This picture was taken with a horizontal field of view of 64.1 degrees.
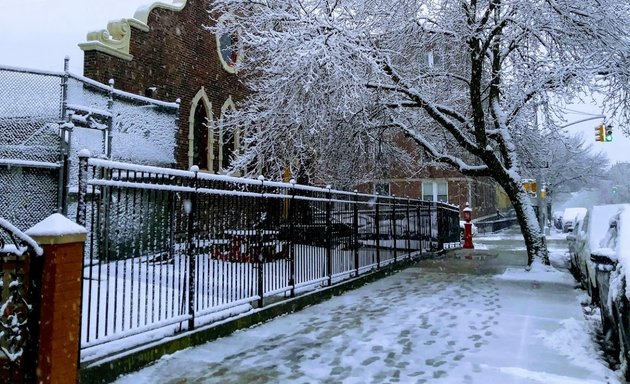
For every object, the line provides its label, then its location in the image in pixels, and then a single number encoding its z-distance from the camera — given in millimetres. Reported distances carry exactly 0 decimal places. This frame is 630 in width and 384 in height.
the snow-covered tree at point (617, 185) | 88500
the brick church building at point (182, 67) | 13109
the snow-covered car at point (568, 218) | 38162
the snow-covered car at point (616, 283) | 4746
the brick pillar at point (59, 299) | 3656
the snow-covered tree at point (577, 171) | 46878
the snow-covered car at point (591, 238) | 7941
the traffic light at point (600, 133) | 22703
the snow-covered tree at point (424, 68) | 11742
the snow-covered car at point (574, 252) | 11370
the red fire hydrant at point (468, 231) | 20562
